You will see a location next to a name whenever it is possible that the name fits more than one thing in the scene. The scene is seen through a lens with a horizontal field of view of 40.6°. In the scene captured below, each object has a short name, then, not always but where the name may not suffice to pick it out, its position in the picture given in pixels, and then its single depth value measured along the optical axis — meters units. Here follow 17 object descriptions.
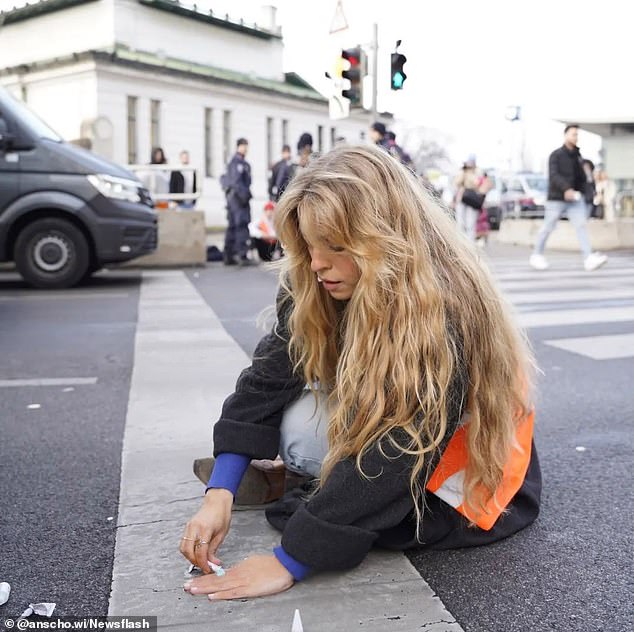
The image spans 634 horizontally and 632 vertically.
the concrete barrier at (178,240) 12.06
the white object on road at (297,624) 1.79
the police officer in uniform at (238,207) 12.43
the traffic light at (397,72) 13.53
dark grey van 8.51
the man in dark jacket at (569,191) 10.83
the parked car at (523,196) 26.09
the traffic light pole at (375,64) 13.41
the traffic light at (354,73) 13.23
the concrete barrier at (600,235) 16.59
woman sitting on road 1.95
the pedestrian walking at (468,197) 13.05
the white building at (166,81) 29.30
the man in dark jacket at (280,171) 12.77
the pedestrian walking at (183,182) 14.22
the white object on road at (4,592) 1.97
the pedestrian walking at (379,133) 11.16
